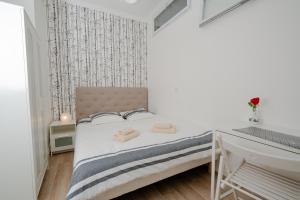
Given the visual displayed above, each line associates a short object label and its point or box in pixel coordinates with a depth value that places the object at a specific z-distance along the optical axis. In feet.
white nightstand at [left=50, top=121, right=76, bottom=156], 7.68
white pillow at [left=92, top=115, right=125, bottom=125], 8.05
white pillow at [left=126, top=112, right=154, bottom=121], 9.05
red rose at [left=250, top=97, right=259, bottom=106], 4.44
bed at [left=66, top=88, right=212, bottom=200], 3.60
